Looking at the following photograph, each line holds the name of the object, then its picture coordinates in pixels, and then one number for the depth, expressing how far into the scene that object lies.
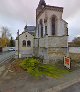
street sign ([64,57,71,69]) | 9.36
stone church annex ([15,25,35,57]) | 15.40
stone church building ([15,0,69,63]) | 11.45
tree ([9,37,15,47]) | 38.53
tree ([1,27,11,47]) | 32.61
